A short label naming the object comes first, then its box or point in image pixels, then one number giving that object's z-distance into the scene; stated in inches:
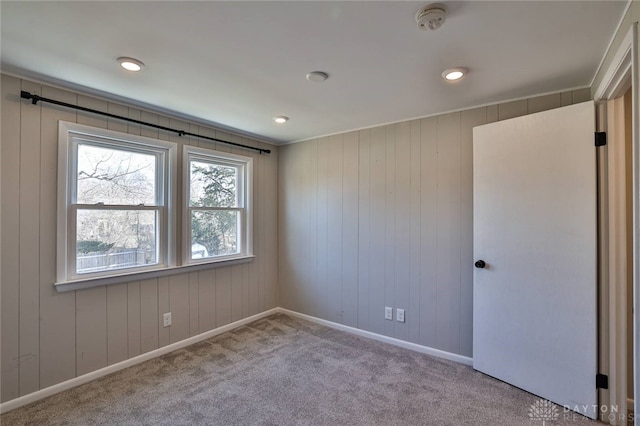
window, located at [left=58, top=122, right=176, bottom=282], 95.0
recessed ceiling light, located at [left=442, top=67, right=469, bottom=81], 81.2
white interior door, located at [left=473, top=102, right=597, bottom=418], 81.4
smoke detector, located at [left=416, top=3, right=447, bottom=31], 56.1
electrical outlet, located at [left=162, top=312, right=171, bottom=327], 118.0
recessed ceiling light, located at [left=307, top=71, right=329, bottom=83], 82.7
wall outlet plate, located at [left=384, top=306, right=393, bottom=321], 127.8
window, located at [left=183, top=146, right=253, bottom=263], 128.4
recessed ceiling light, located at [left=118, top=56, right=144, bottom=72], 76.4
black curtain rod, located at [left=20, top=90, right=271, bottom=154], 85.3
